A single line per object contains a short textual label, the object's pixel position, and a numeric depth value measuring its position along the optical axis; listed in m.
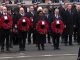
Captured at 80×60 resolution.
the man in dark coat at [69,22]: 24.36
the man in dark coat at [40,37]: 22.30
